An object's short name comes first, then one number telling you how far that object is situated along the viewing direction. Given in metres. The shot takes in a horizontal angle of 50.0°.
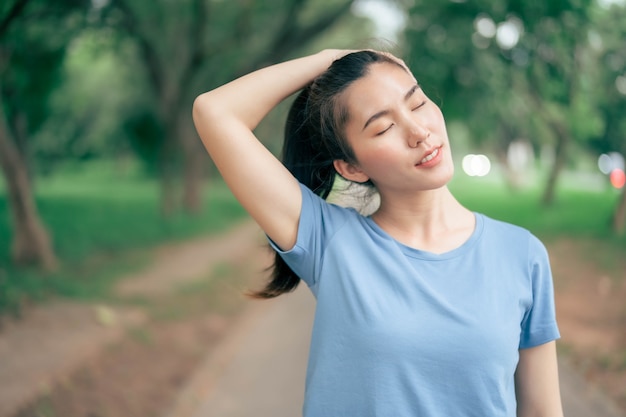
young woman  1.67
